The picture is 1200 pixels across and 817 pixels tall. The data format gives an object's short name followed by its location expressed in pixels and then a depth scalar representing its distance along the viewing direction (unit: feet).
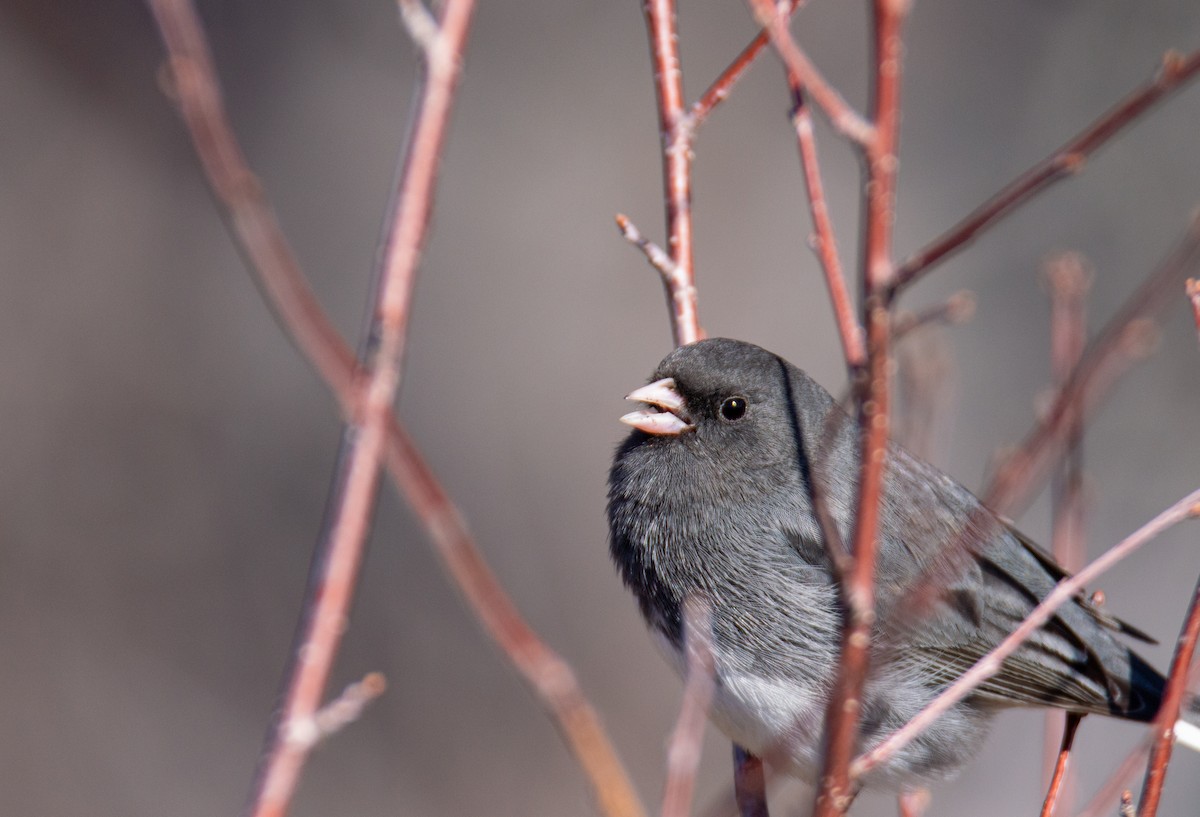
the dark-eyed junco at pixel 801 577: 10.31
